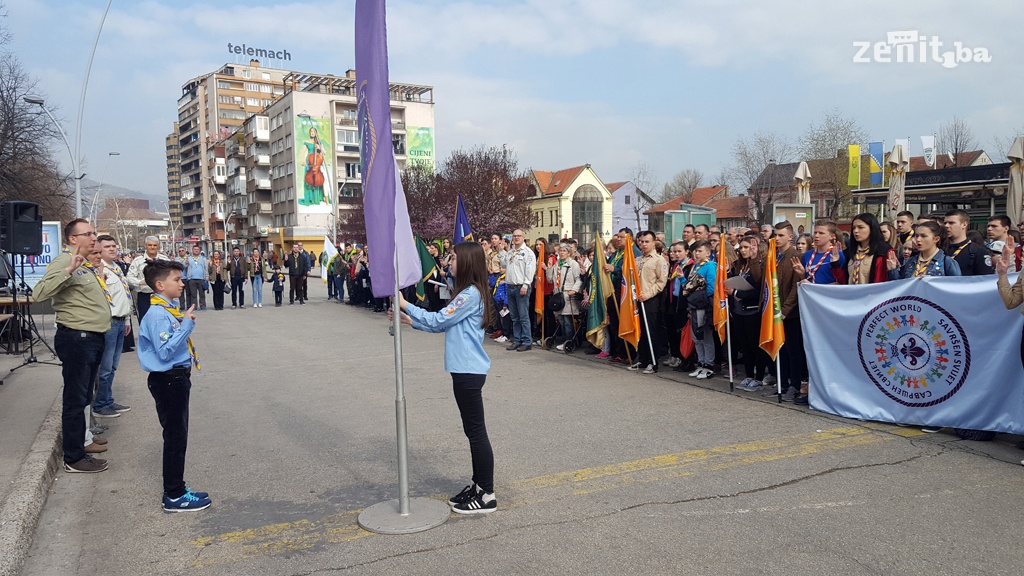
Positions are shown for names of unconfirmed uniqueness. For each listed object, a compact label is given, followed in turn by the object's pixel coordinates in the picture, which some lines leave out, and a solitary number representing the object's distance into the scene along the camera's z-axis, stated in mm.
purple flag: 4555
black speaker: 9570
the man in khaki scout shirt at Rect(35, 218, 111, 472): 5707
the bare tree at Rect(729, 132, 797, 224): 50375
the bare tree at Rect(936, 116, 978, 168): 50203
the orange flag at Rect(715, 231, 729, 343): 8758
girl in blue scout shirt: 4754
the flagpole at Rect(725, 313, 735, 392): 8570
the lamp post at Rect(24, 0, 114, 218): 24266
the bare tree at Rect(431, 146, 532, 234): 48812
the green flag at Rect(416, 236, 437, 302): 14625
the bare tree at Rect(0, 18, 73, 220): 30438
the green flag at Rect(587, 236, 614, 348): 11047
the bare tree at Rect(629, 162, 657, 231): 87931
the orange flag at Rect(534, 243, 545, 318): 12750
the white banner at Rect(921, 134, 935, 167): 30091
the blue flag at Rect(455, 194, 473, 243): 11102
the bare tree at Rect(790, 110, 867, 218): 47531
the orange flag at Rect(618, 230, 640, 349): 10164
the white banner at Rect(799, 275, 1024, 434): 6199
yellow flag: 36844
